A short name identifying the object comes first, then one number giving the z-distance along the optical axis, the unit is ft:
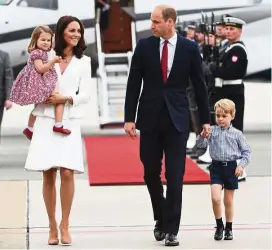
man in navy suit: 55.88
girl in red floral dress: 55.11
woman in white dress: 55.21
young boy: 57.57
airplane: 117.29
